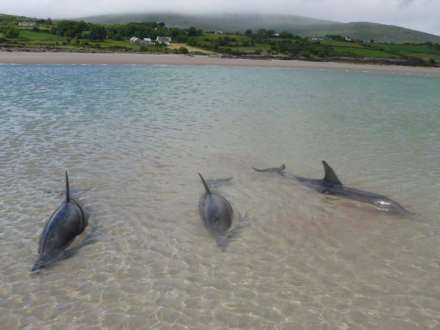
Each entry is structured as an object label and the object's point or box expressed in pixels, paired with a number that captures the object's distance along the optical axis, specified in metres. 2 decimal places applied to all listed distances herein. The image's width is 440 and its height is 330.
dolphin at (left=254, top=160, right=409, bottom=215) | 9.70
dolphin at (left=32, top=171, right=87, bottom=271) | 6.98
